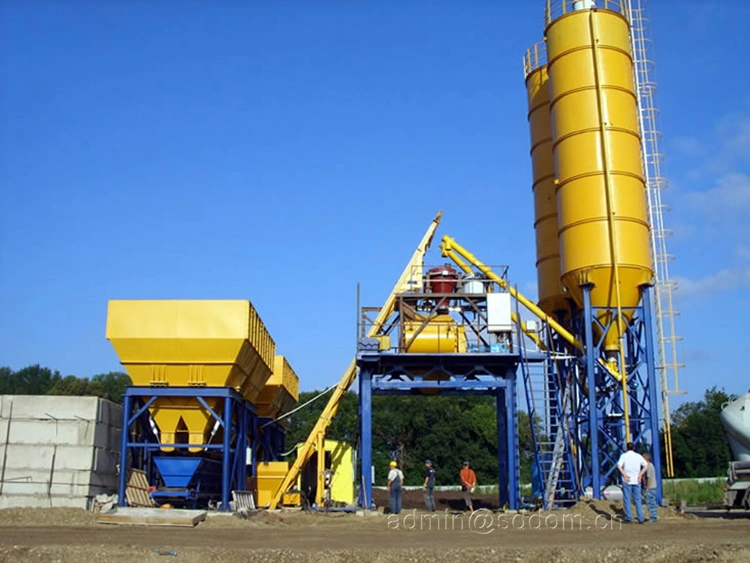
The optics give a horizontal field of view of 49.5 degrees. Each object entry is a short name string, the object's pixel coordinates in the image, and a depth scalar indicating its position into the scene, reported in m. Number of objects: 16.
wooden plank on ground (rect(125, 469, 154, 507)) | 20.36
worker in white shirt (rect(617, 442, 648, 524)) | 16.41
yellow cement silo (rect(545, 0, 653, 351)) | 24.83
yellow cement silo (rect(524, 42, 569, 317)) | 28.88
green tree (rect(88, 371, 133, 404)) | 70.07
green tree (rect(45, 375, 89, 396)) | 66.92
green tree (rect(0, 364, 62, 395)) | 85.72
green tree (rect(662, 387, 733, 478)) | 55.47
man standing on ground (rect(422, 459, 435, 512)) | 24.34
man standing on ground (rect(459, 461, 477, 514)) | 24.25
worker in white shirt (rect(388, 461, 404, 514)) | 22.02
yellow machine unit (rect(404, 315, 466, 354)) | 24.64
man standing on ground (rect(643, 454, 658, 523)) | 16.66
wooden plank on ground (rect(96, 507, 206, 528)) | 16.47
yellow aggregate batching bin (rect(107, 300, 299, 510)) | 21.16
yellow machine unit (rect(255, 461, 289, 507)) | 26.80
